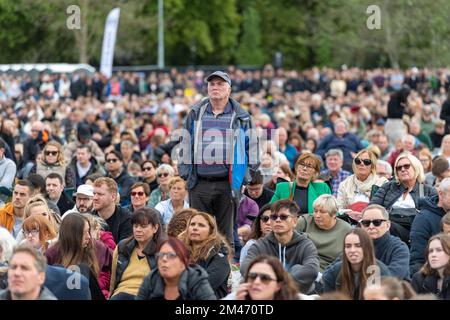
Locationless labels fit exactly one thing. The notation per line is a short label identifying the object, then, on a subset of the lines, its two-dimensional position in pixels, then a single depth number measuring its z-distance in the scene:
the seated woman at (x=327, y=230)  10.84
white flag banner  38.91
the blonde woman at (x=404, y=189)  11.75
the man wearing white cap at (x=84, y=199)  12.52
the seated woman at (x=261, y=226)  10.89
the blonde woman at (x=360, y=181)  12.95
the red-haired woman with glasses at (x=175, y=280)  8.65
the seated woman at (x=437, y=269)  9.12
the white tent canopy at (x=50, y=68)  46.53
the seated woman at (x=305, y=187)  12.59
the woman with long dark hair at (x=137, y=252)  10.02
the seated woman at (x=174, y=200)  12.80
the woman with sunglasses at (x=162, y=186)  14.06
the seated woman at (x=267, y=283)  8.04
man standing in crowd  11.06
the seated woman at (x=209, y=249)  9.85
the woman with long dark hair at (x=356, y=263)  9.04
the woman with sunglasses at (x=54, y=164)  15.36
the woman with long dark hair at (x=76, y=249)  9.71
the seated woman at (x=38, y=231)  10.49
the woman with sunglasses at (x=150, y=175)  15.44
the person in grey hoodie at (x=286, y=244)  10.01
